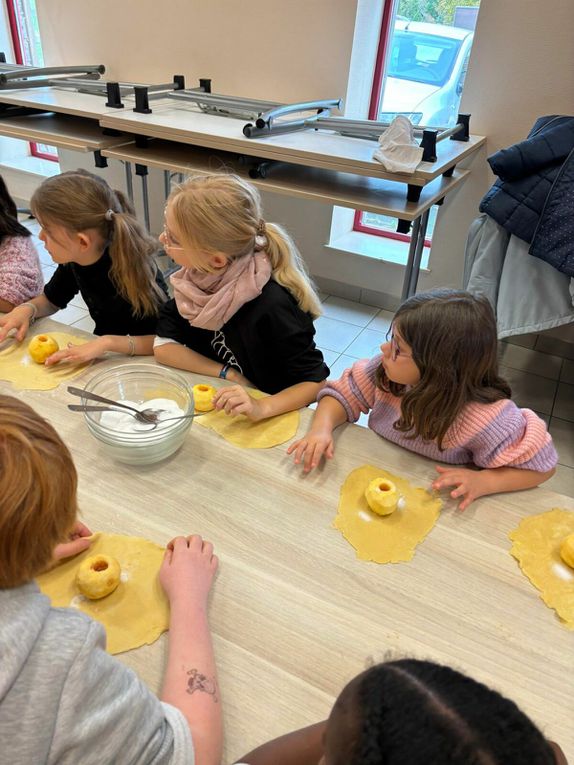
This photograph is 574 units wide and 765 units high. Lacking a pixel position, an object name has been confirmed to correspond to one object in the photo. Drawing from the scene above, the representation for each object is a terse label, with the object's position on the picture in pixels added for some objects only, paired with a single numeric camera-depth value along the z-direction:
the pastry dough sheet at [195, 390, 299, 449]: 1.03
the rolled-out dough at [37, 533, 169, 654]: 0.70
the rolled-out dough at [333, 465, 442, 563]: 0.82
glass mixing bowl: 0.92
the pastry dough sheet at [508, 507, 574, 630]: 0.76
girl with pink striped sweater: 0.94
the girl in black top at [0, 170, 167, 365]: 1.34
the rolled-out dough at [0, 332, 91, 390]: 1.15
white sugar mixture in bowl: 0.97
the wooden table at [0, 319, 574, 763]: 0.65
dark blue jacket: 1.88
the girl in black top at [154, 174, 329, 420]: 1.16
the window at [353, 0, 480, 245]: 2.57
